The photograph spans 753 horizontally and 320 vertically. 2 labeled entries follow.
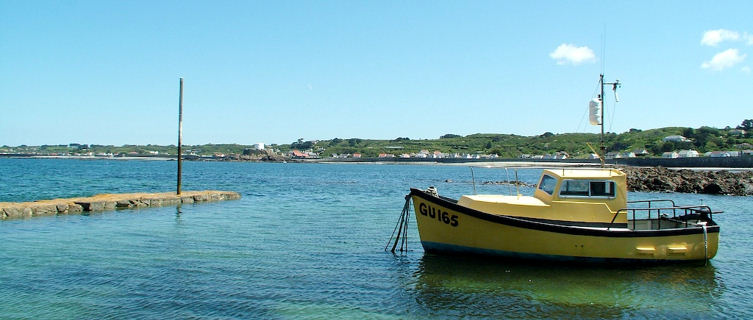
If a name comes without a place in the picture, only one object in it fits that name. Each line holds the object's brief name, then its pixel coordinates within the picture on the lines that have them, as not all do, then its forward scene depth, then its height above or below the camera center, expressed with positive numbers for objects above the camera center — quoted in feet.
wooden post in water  107.14 +6.21
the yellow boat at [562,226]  47.06 -6.29
